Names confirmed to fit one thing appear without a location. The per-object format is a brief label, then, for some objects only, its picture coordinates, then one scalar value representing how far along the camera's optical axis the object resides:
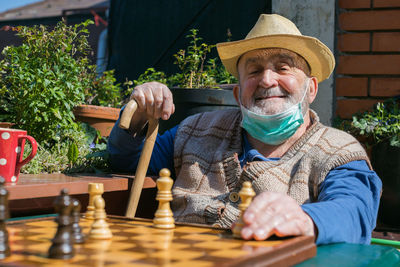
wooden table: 1.86
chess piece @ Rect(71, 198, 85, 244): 1.24
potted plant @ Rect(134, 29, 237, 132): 3.07
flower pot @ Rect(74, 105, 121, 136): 3.20
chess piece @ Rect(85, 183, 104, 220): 1.49
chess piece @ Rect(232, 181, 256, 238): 1.38
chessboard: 1.09
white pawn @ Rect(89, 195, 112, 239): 1.32
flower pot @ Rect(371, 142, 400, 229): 3.40
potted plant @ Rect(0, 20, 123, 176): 2.72
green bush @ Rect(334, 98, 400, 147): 3.42
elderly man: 2.24
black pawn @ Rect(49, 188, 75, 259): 1.10
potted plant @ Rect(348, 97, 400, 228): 3.40
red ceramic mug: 1.90
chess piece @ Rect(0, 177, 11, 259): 1.11
